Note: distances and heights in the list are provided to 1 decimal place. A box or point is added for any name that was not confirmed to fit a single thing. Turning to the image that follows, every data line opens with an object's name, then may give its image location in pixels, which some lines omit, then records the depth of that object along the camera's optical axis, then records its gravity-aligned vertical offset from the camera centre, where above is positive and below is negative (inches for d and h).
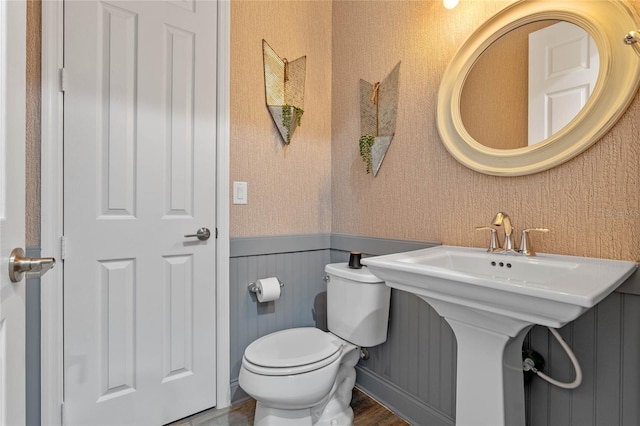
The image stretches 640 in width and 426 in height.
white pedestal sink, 29.4 -9.0
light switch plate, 66.6 +3.3
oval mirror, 38.6 +17.5
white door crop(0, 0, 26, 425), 20.6 +0.5
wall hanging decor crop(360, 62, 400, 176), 64.9 +19.6
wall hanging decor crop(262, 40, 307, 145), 70.2 +26.9
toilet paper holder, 68.0 -16.8
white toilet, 50.8 -25.2
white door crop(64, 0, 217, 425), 51.4 -0.4
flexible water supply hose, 39.0 -19.1
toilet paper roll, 65.9 -16.6
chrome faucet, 44.8 -2.2
